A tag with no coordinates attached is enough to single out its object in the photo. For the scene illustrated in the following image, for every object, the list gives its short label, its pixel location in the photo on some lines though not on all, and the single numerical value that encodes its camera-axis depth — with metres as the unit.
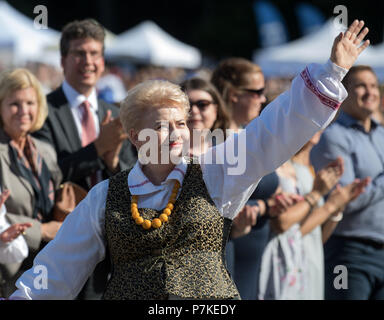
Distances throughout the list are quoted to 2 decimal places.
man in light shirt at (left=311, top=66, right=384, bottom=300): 10.23
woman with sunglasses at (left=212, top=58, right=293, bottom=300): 9.11
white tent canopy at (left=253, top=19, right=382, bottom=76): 32.16
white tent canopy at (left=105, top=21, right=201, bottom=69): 42.59
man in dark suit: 9.02
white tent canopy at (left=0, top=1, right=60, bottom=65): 31.81
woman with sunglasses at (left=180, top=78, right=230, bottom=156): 8.97
